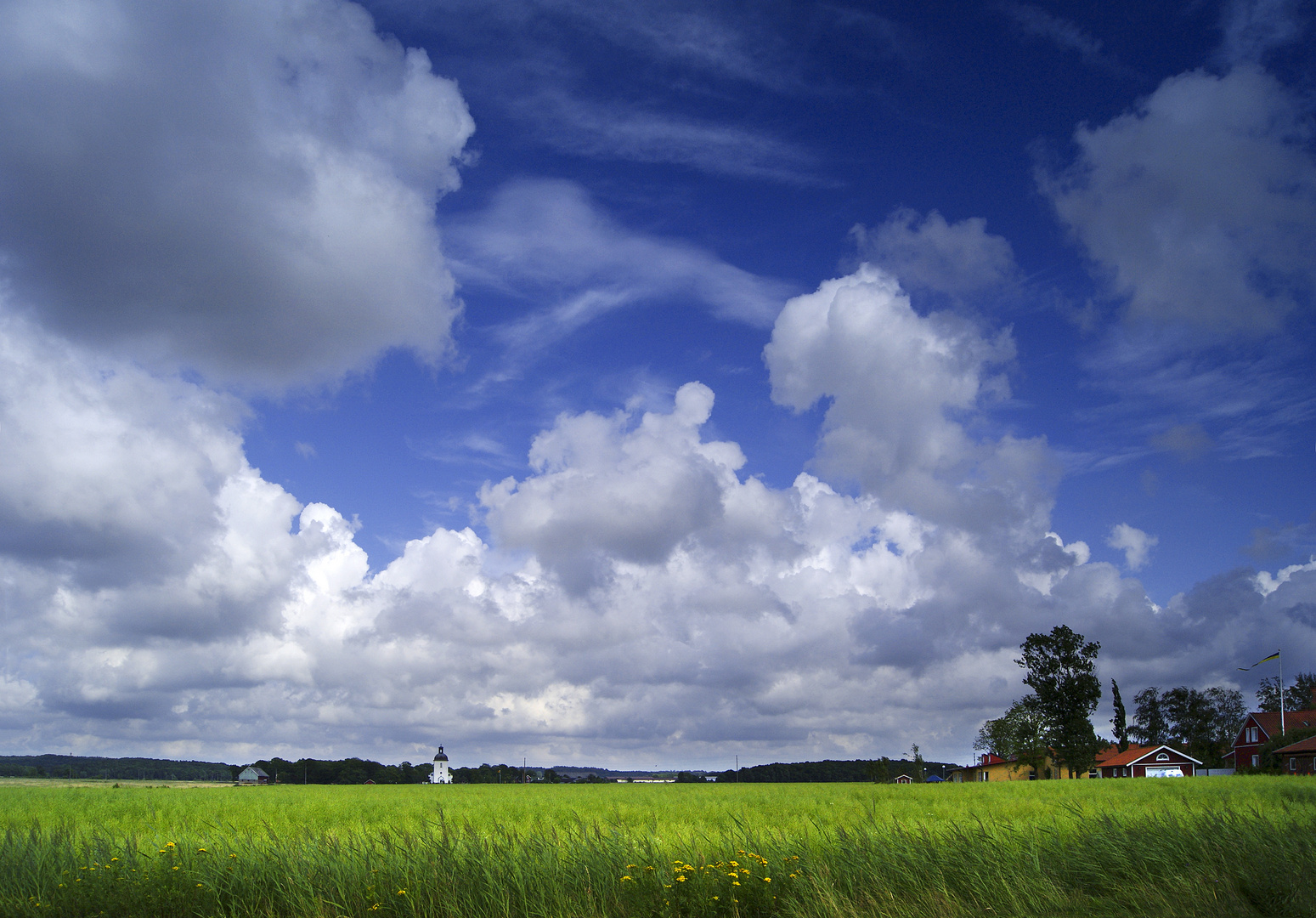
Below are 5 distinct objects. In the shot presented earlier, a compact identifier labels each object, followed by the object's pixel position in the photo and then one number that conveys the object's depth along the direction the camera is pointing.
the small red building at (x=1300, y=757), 65.44
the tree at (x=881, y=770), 82.88
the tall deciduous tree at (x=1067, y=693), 69.38
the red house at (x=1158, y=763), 85.75
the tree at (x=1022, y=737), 74.62
